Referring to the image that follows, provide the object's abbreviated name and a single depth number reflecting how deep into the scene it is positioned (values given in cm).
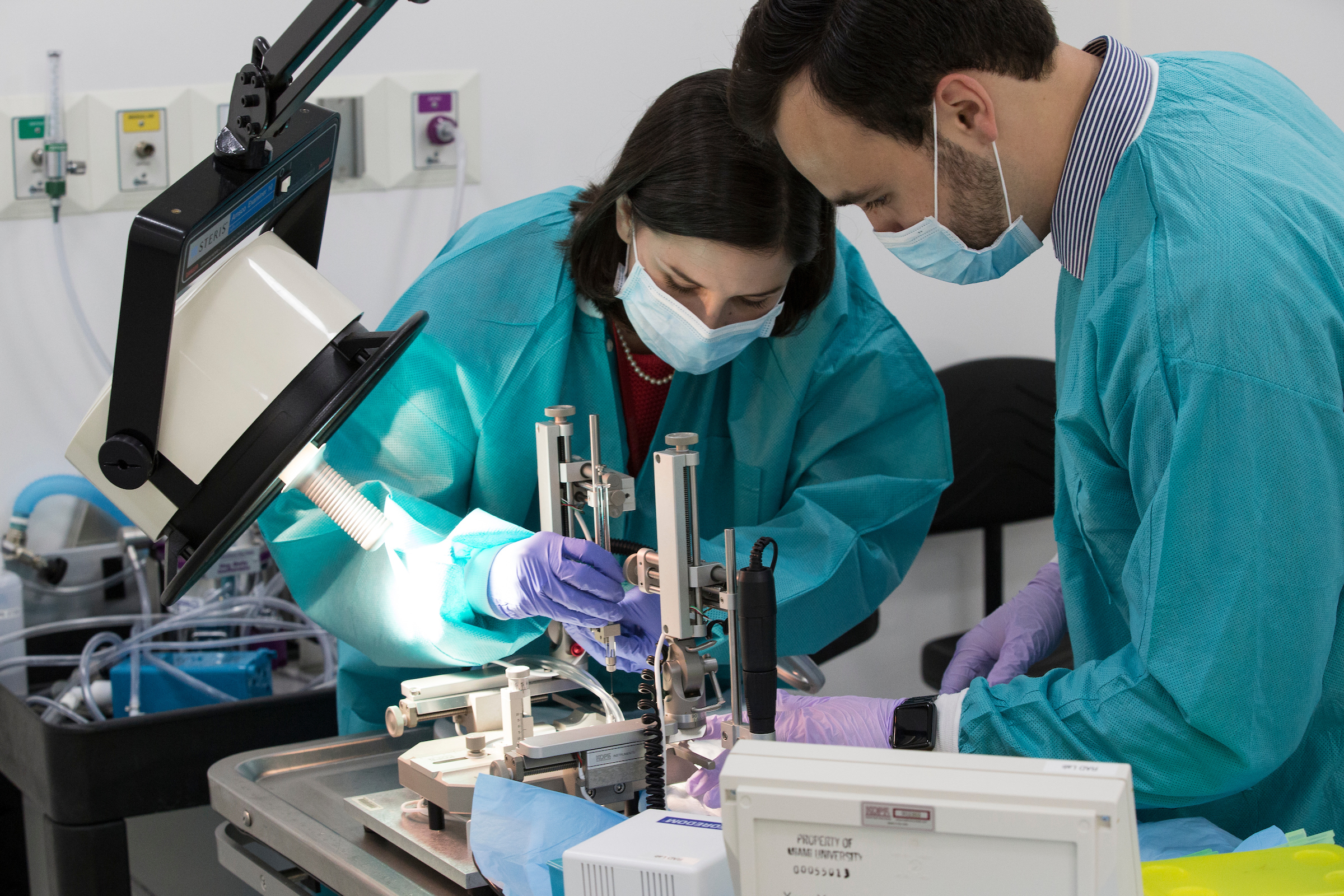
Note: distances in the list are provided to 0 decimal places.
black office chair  271
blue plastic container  191
